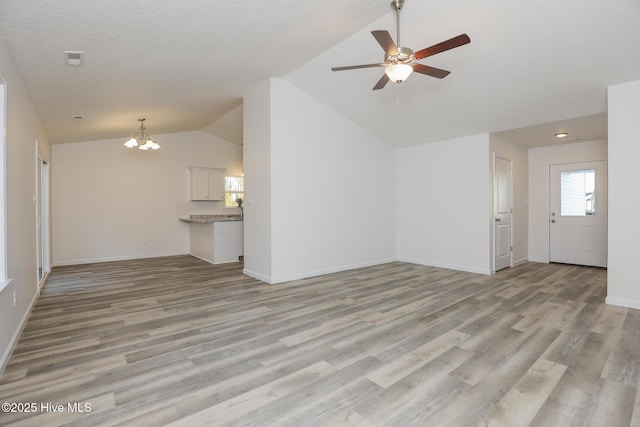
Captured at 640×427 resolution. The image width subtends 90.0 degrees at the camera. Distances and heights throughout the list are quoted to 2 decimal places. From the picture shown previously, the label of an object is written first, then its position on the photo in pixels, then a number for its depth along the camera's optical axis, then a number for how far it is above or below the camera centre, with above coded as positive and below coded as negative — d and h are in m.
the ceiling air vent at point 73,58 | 2.89 +1.41
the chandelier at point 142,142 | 5.77 +1.23
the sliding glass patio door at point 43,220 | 5.13 -0.17
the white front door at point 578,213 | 6.02 -0.12
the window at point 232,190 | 8.70 +0.51
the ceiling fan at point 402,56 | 2.47 +1.27
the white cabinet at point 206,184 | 7.99 +0.64
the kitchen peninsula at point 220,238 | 6.70 -0.63
